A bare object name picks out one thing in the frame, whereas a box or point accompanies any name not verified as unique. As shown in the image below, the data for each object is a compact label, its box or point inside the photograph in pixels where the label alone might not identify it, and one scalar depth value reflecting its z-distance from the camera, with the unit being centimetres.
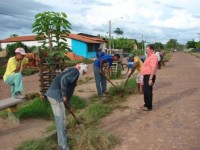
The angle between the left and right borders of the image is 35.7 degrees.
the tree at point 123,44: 5588
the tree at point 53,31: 746
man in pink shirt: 730
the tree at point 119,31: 8662
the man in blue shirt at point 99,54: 985
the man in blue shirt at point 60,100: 477
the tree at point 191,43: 11701
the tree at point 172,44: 14800
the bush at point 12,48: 3023
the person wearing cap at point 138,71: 909
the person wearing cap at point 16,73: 668
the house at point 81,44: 4129
